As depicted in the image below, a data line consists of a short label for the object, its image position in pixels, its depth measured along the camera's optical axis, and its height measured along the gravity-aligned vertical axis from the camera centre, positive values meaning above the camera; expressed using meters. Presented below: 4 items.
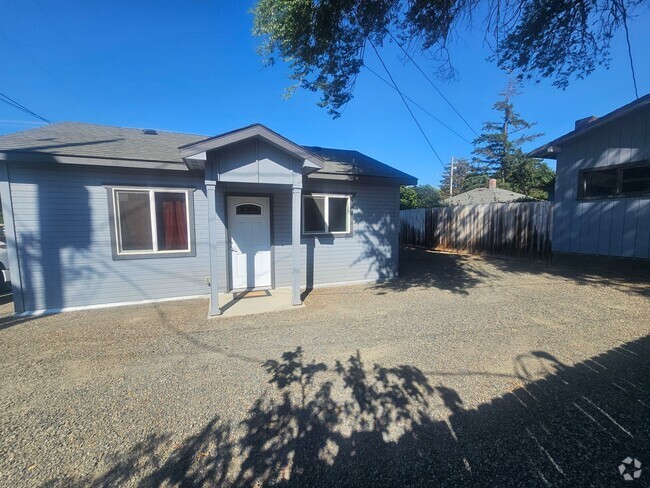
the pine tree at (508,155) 26.39 +6.70
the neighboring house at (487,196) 20.02 +1.97
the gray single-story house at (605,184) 6.96 +1.01
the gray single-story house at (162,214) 5.19 +0.21
